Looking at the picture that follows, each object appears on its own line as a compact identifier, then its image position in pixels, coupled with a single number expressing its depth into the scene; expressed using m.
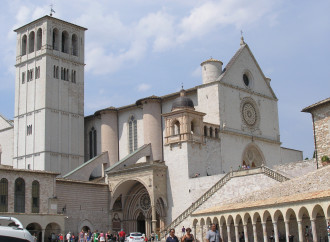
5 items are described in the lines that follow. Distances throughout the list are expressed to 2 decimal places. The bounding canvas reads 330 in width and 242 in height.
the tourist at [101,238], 35.11
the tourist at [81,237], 38.06
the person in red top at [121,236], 37.91
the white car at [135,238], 35.72
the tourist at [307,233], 28.53
